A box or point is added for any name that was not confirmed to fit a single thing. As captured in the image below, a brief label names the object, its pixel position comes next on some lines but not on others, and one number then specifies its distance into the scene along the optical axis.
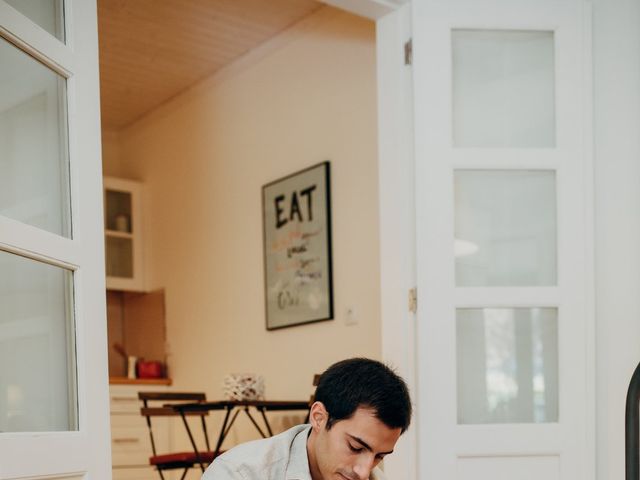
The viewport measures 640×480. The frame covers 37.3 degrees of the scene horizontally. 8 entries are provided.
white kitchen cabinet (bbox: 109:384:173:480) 5.95
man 1.99
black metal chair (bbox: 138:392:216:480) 4.73
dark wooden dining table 4.38
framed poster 4.73
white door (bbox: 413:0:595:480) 3.29
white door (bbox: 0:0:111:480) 2.23
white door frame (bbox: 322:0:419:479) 3.39
